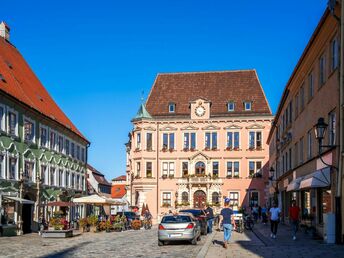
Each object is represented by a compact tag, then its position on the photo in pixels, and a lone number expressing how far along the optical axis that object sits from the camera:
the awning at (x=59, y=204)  41.01
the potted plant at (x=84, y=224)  40.39
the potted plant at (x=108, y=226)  41.50
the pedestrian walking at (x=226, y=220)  22.97
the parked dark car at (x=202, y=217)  33.33
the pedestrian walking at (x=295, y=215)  26.95
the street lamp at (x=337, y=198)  21.23
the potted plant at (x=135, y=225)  46.16
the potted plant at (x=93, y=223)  40.66
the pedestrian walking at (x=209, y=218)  37.31
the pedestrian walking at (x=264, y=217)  50.60
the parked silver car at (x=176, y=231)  25.11
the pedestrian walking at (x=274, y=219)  28.12
